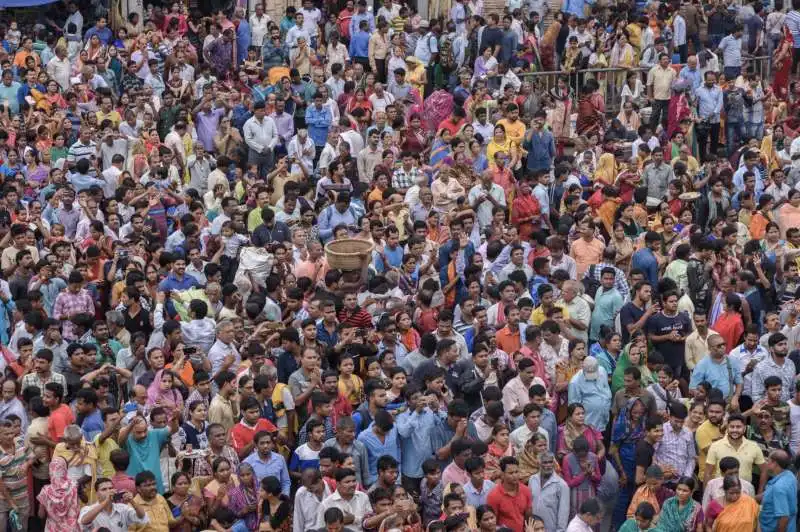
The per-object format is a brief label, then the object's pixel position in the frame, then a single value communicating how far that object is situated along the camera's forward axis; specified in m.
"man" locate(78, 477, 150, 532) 15.10
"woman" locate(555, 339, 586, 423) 17.53
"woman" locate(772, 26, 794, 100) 29.16
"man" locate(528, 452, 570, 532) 15.79
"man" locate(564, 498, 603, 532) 15.09
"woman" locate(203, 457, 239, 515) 15.46
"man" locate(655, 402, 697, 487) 16.50
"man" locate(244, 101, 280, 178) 23.94
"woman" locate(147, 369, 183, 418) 16.59
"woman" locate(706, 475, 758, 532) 15.51
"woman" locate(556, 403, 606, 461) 16.45
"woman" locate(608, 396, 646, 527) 16.91
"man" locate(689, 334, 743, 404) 17.69
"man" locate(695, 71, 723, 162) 26.16
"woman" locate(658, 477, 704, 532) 15.58
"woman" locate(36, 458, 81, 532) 15.48
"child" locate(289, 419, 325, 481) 16.02
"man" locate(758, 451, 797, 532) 15.73
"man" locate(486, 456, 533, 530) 15.52
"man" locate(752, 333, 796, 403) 17.70
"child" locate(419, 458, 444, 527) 15.88
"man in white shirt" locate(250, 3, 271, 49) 28.56
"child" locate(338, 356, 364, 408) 17.03
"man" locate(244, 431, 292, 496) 15.79
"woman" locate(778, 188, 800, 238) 21.66
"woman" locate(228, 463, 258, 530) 15.55
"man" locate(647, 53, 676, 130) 26.75
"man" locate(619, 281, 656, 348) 18.56
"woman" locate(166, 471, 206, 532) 15.42
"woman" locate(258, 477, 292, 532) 15.63
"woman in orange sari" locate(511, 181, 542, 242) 21.95
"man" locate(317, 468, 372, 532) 15.25
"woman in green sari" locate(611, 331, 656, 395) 17.55
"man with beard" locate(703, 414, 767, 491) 16.23
